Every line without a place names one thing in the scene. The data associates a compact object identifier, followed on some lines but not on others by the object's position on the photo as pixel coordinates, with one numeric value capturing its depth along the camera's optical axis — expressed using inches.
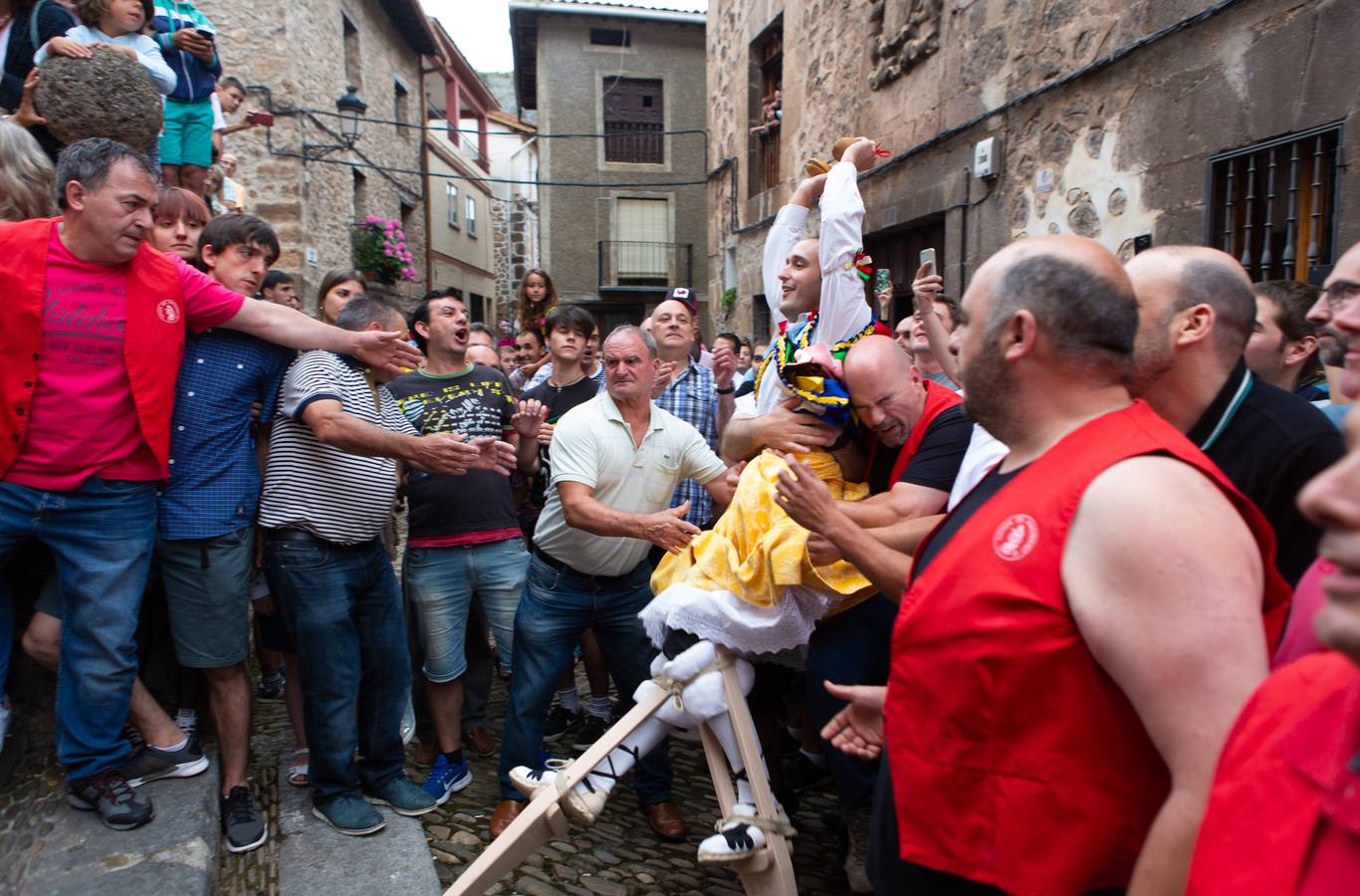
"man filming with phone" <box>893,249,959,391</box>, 160.7
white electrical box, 276.1
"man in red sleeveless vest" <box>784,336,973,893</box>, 95.9
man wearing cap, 194.4
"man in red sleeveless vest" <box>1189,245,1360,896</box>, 29.9
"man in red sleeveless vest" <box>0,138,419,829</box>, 110.9
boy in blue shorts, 206.8
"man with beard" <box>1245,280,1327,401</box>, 111.3
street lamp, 522.3
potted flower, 585.0
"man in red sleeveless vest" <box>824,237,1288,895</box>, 47.3
